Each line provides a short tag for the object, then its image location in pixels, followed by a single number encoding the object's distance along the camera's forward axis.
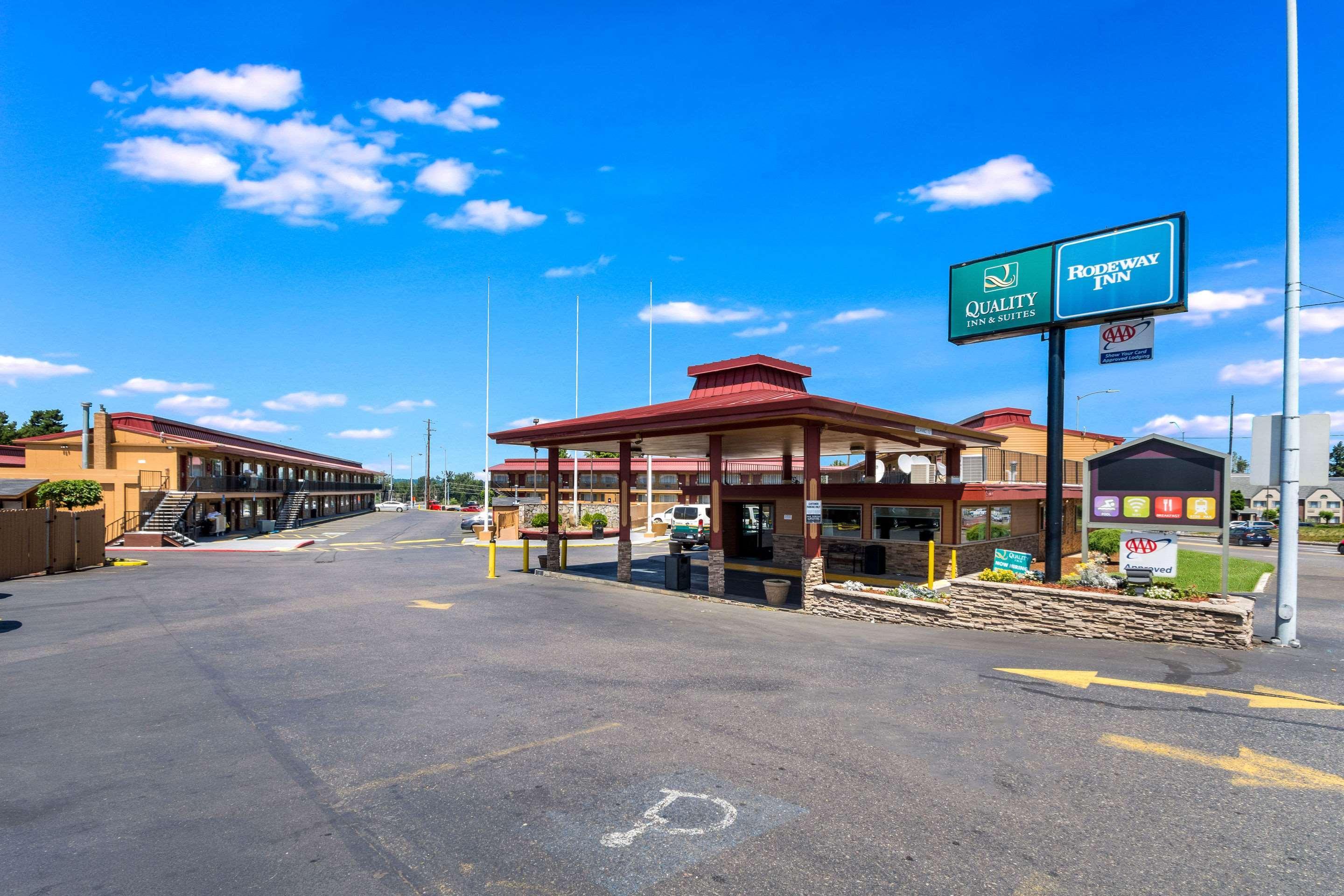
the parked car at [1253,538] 46.41
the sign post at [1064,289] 15.42
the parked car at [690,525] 35.50
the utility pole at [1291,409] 12.59
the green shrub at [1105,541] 30.92
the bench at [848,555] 24.77
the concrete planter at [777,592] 17.92
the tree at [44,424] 68.31
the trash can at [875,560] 24.61
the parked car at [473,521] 49.06
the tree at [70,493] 34.59
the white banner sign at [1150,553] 13.97
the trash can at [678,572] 20.69
